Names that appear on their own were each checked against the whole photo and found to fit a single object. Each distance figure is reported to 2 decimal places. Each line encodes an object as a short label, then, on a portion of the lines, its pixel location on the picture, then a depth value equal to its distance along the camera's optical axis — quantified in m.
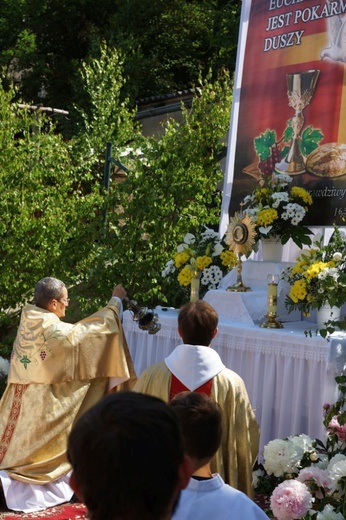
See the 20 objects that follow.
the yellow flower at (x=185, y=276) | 6.98
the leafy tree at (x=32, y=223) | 9.41
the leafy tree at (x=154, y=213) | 8.74
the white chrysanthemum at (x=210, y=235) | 7.31
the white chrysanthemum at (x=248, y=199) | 6.87
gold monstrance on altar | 6.56
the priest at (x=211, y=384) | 4.40
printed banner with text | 7.04
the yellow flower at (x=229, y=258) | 6.89
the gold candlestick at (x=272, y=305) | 5.88
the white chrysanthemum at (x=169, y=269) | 7.60
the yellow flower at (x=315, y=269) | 5.70
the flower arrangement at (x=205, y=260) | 6.98
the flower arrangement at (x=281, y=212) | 6.48
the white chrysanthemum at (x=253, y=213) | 6.58
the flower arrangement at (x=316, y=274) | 5.37
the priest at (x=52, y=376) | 5.97
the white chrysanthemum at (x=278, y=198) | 6.57
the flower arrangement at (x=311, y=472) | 4.00
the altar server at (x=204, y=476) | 2.50
